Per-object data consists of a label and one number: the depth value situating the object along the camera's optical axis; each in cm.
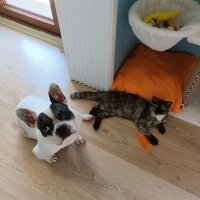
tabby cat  139
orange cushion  152
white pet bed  112
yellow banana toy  134
